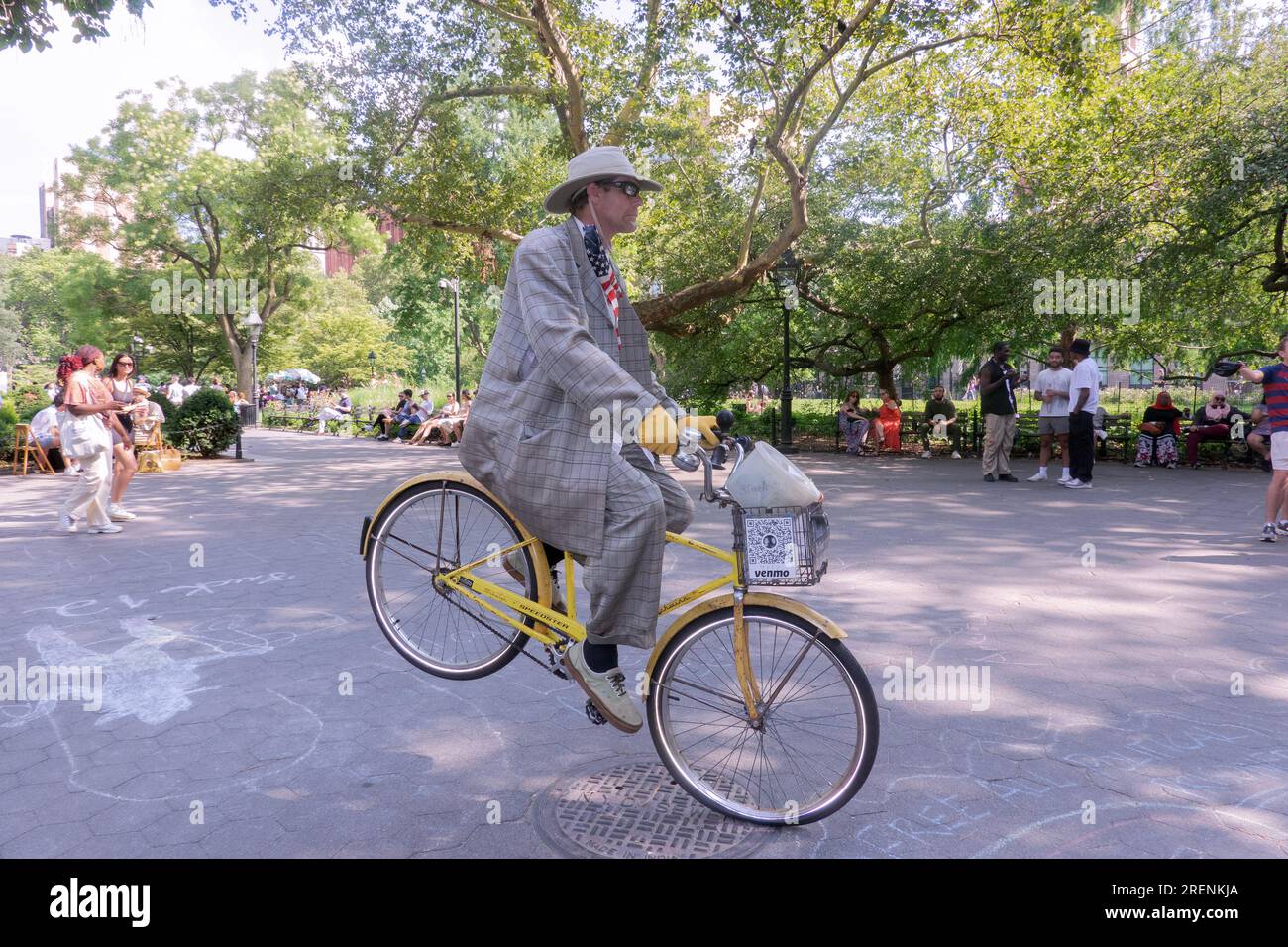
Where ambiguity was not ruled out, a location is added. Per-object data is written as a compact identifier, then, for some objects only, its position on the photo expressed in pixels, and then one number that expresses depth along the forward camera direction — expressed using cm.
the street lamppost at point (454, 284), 2027
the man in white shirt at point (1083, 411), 1106
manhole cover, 252
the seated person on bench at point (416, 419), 2231
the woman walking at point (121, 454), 879
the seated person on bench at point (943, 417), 1725
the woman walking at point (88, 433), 761
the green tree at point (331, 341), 3800
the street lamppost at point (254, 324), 1931
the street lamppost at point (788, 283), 1658
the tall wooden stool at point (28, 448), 1354
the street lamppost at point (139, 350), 3788
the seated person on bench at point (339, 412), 2894
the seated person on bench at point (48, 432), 1365
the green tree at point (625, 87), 1156
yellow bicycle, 255
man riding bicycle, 266
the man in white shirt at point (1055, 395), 1172
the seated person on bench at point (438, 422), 2030
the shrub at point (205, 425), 1667
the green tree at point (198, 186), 3038
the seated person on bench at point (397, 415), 2297
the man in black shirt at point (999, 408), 1234
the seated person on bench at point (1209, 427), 1452
